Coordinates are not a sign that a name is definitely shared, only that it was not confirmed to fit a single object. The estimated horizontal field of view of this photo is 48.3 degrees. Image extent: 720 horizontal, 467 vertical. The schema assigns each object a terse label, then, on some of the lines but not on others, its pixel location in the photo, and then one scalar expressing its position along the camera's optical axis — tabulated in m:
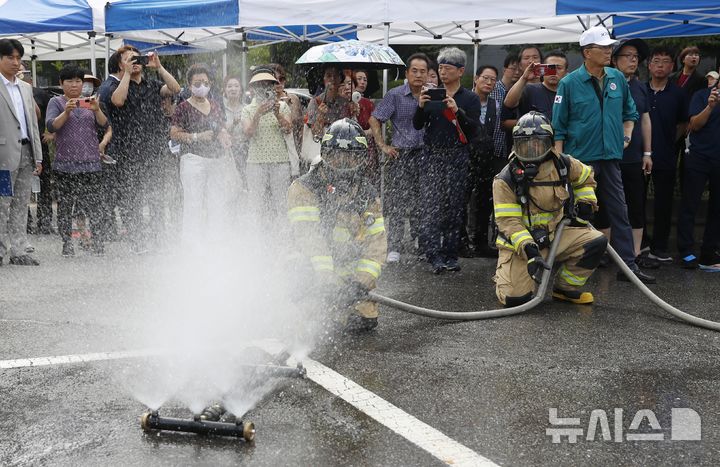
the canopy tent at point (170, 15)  9.37
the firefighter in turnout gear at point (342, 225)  5.13
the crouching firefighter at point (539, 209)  6.08
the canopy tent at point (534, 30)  11.21
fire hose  5.49
